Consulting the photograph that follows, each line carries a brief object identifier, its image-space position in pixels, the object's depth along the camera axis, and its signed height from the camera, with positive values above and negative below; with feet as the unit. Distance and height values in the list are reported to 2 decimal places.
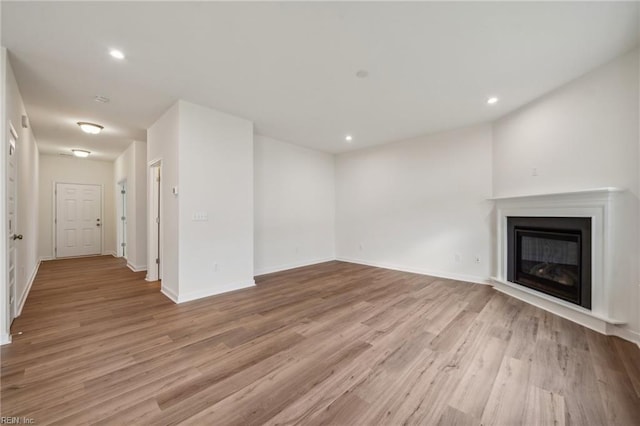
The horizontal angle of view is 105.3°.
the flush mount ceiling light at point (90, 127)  13.12 +4.68
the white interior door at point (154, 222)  14.19 -0.56
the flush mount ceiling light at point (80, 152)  18.79 +4.69
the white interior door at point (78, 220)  21.23 -0.66
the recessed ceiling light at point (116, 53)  7.39 +4.88
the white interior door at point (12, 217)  7.84 -0.15
